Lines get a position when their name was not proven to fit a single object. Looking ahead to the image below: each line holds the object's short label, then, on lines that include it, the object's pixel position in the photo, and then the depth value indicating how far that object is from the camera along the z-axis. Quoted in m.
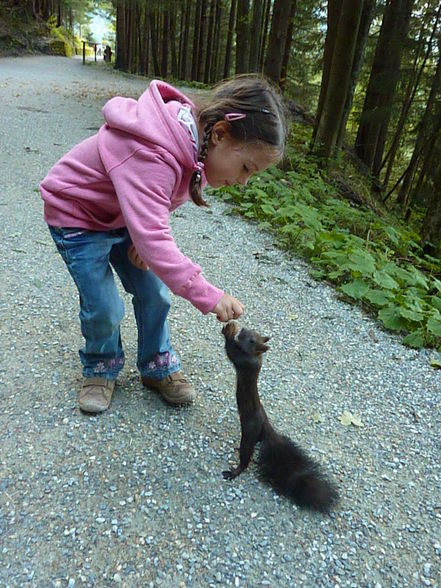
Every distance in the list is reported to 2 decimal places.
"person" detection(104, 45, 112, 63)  28.46
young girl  1.66
